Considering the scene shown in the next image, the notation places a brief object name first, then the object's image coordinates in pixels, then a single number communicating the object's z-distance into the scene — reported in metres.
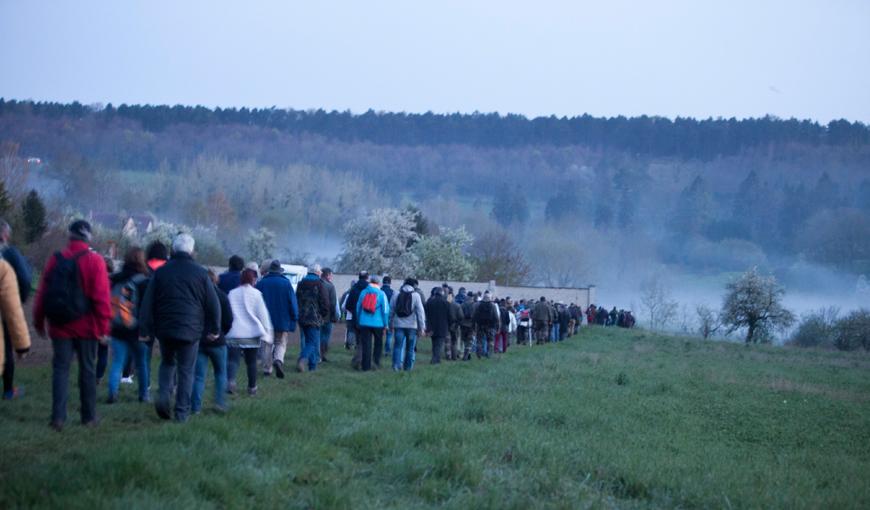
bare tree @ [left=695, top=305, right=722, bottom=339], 66.62
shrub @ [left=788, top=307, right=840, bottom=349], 64.31
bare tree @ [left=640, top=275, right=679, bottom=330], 94.31
